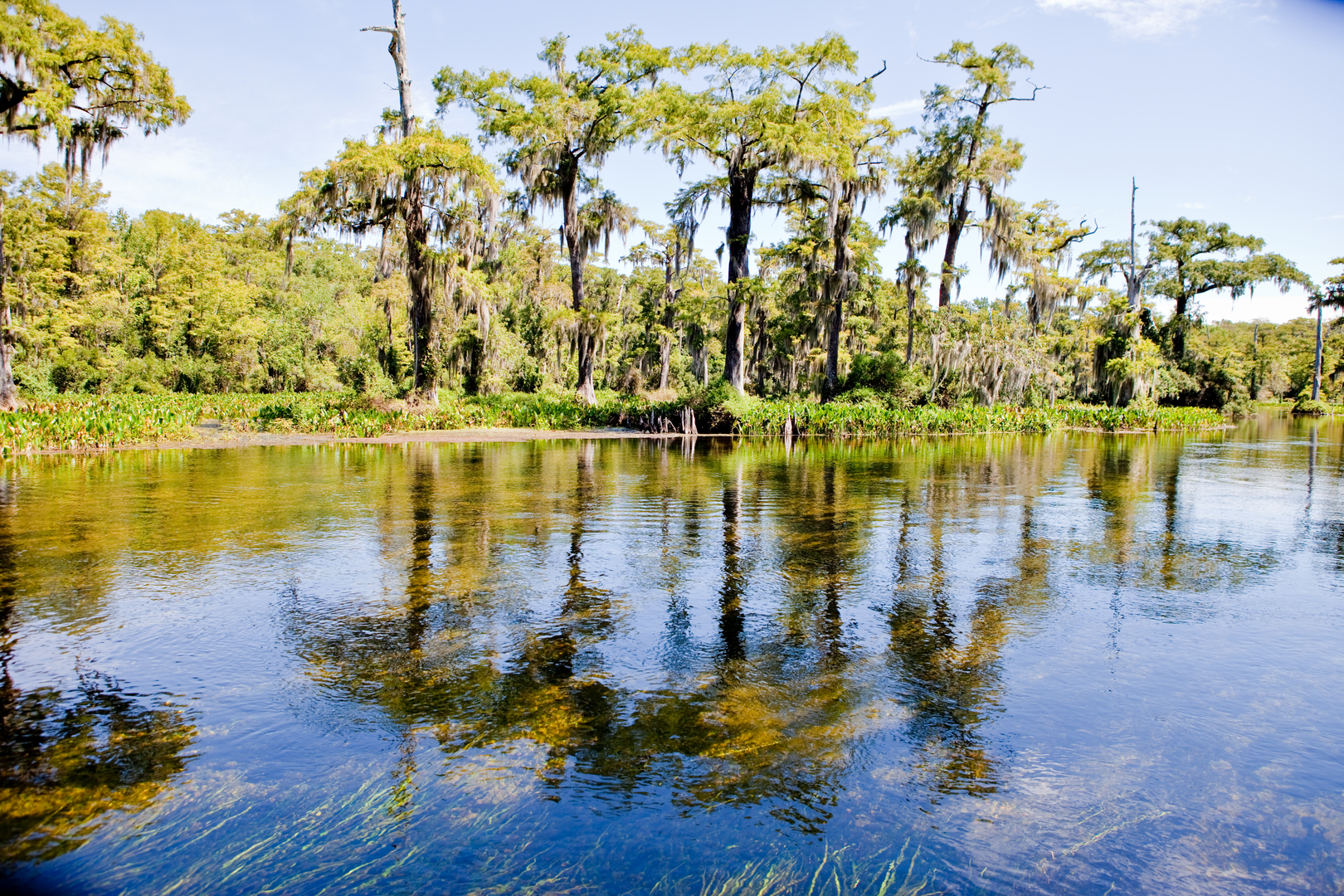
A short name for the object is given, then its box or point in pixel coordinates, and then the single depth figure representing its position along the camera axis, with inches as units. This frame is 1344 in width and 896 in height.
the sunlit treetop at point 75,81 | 830.5
